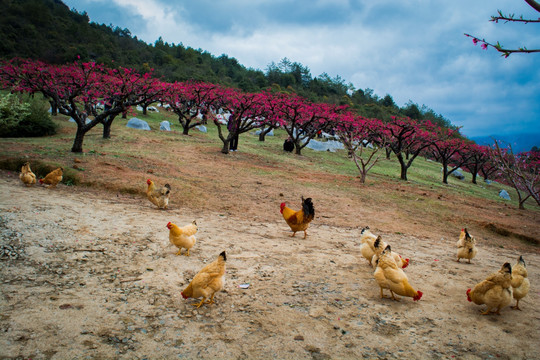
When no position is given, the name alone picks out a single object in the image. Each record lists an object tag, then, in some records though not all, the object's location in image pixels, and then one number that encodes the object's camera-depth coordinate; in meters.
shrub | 14.75
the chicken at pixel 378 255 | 4.92
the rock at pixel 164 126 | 25.44
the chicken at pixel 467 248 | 6.02
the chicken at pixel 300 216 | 6.38
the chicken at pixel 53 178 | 7.77
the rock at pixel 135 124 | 23.36
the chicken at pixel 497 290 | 3.80
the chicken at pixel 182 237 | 4.82
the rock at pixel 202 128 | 29.65
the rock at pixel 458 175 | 28.08
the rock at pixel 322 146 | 28.74
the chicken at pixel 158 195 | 7.53
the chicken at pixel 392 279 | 3.97
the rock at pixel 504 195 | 21.38
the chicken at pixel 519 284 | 4.11
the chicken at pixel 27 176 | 7.45
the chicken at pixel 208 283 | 3.64
